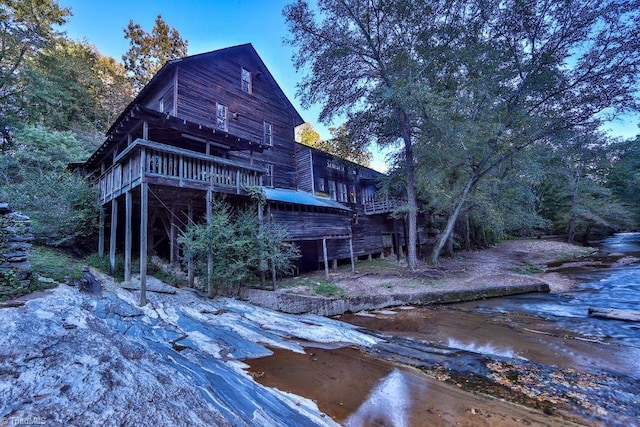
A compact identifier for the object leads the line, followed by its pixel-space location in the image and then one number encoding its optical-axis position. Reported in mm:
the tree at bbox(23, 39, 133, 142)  18625
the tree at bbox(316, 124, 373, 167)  17562
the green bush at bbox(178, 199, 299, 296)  8883
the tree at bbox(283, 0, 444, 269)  13969
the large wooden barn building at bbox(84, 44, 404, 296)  9031
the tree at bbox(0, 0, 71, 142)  17047
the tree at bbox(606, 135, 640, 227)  28812
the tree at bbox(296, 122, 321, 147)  39356
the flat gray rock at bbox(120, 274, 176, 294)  8266
